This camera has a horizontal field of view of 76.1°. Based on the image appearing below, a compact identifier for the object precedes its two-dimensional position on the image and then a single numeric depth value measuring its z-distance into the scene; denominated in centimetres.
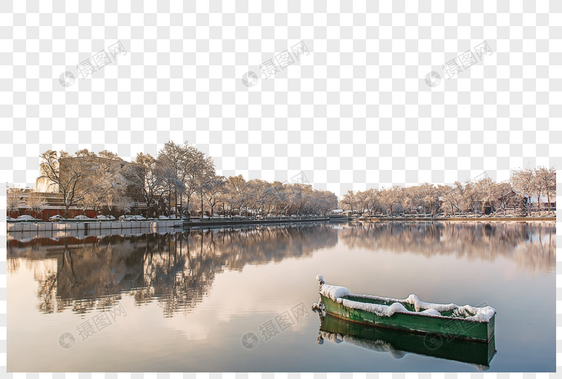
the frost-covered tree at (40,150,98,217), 4988
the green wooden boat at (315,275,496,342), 956
